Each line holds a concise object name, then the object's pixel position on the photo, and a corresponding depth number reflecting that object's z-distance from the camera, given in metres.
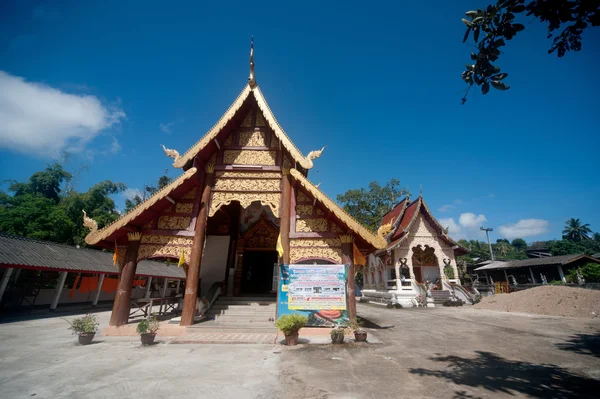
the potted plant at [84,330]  6.46
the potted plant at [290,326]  6.41
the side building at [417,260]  19.25
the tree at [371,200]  31.88
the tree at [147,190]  30.91
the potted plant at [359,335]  6.85
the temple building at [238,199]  7.96
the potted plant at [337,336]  6.63
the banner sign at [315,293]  7.75
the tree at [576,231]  60.65
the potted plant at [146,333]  6.42
